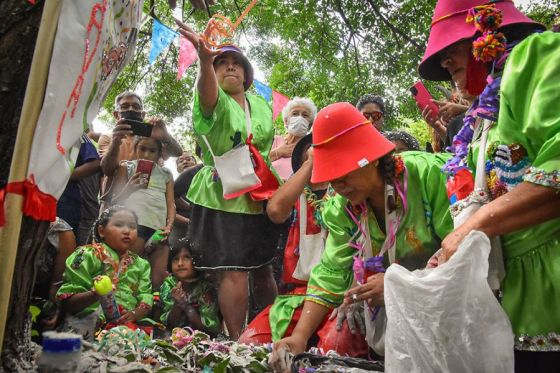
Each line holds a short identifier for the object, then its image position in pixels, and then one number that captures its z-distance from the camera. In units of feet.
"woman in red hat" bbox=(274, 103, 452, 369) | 7.53
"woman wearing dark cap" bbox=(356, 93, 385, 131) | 13.11
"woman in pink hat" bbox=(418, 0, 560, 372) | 4.76
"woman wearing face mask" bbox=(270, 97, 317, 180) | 13.73
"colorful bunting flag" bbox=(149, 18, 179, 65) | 15.17
